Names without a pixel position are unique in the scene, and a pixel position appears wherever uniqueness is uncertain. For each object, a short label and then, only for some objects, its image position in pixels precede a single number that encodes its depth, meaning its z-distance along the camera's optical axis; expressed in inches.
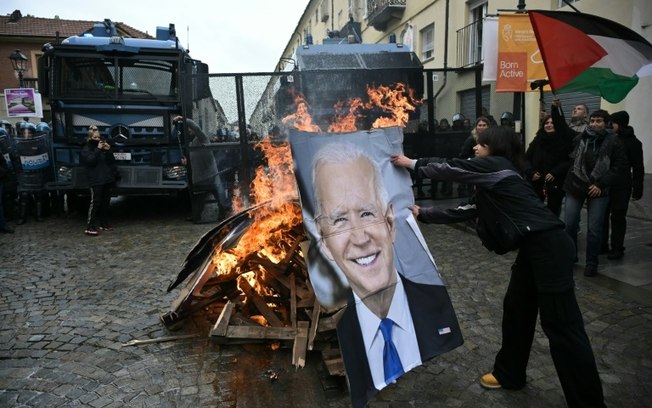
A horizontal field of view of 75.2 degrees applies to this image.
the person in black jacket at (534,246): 108.3
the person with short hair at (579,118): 250.6
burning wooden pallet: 148.9
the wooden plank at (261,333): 148.5
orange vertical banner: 333.7
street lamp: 623.6
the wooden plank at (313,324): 137.0
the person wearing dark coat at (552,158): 256.4
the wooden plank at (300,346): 137.0
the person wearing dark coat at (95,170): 355.9
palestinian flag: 178.9
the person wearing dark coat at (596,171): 217.5
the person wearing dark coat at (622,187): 238.1
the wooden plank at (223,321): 149.3
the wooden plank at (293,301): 153.5
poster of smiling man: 100.0
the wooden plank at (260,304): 157.3
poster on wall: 603.8
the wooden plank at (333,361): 127.3
